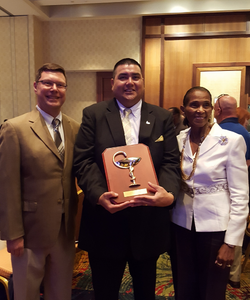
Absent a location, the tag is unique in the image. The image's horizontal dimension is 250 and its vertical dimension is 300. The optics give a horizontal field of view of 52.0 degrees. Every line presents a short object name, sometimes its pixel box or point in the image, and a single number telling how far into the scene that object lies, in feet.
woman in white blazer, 4.99
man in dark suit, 4.88
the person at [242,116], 11.72
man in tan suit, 5.02
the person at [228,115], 9.61
